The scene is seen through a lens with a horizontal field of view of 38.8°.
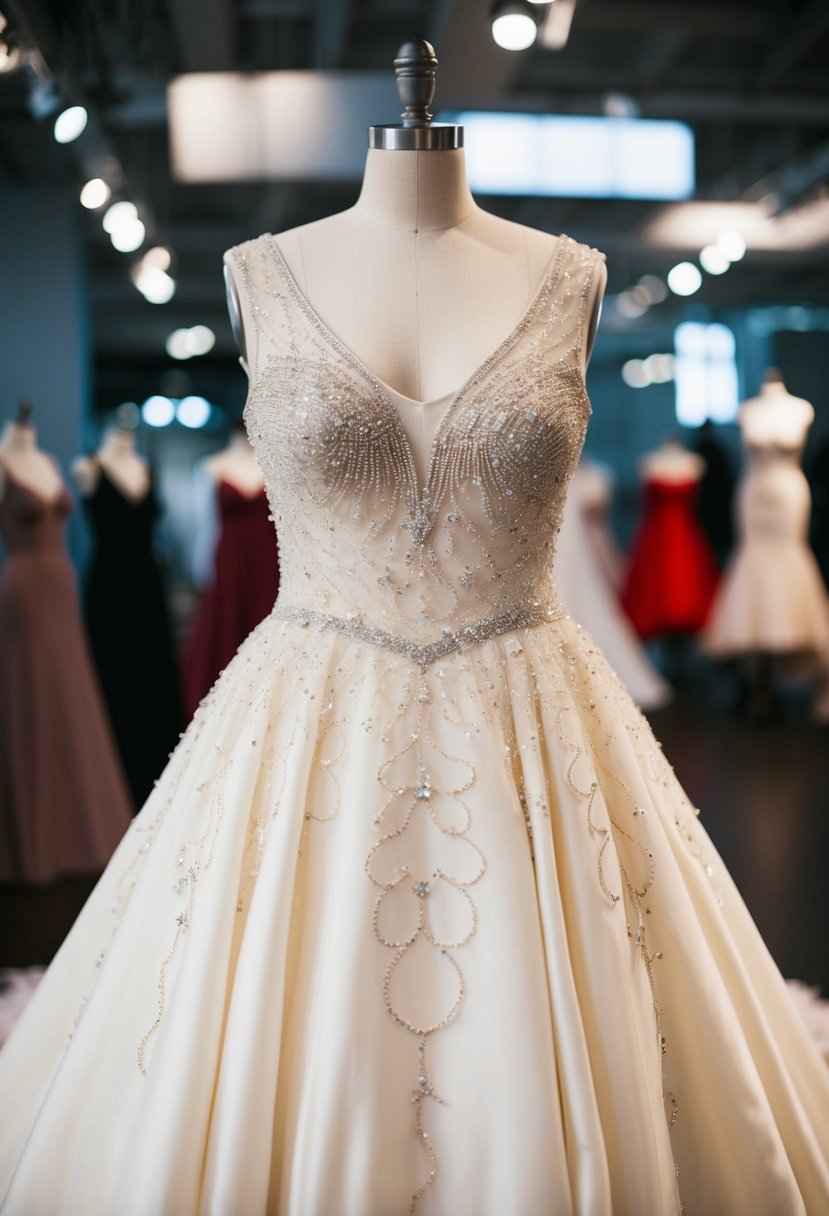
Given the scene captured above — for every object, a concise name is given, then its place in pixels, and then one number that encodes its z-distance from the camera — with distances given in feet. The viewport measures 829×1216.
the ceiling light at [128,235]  15.67
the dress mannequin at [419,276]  5.39
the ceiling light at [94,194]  13.64
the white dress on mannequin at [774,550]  20.35
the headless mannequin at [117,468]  15.75
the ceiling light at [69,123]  12.00
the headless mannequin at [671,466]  26.11
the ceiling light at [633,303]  28.37
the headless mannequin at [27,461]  12.71
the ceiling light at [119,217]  15.38
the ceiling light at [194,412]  41.63
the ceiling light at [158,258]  19.02
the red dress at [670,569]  25.59
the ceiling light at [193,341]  35.65
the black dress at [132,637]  14.83
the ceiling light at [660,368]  31.68
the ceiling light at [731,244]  22.00
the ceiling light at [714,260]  21.88
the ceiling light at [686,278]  22.17
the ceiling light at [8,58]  10.98
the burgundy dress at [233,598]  16.56
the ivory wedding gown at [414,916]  4.32
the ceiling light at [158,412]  39.91
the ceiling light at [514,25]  12.16
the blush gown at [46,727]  12.32
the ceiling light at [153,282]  19.40
